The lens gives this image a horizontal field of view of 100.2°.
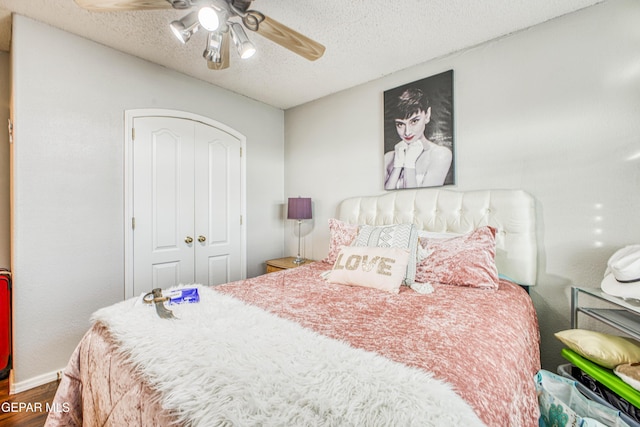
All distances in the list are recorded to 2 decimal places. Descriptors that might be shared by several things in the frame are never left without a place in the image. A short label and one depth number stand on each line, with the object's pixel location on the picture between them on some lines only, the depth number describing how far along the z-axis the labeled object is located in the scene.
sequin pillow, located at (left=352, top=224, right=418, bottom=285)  1.77
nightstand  2.93
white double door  2.43
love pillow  1.63
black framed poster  2.29
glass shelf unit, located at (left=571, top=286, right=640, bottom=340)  1.21
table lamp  3.11
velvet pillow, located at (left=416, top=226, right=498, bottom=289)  1.67
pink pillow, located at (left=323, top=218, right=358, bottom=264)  2.26
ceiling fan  1.32
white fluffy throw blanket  0.61
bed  0.65
